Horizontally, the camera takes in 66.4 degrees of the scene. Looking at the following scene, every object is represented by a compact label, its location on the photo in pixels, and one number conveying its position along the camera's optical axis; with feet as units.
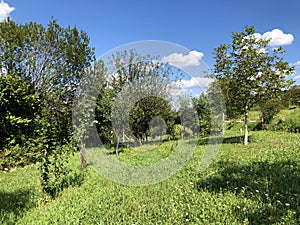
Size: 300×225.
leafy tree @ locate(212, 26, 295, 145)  36.19
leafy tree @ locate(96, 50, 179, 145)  52.92
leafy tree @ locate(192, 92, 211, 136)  74.13
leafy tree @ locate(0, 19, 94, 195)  29.66
